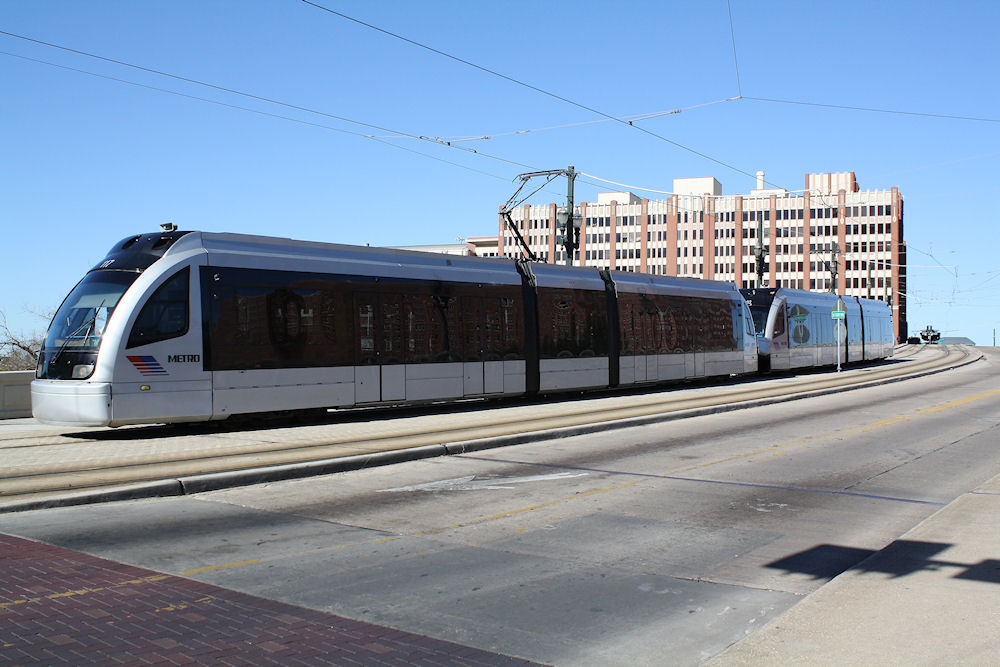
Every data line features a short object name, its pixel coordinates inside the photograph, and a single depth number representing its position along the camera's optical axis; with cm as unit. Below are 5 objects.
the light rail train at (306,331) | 1384
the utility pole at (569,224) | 2778
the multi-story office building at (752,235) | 14762
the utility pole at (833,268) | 5156
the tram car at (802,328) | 3406
